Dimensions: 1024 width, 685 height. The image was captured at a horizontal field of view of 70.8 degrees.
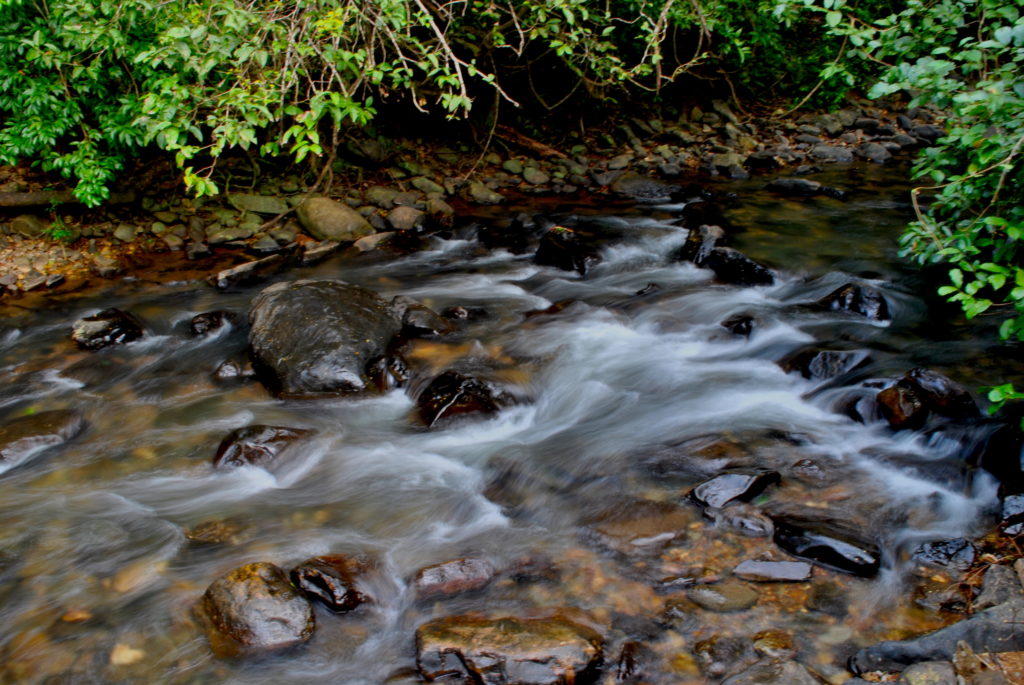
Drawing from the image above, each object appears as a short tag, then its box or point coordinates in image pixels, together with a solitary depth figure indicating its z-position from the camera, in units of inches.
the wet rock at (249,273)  299.4
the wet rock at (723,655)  114.3
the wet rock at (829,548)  133.6
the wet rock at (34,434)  189.0
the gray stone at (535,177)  423.5
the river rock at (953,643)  104.7
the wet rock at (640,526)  145.3
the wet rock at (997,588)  119.0
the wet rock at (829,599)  125.1
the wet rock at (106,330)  252.1
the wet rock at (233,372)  227.0
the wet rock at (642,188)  409.7
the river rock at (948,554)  133.6
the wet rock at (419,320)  245.1
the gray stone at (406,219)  358.0
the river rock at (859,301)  243.9
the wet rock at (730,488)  153.3
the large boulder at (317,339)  214.5
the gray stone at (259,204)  349.7
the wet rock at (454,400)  198.2
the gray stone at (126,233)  323.3
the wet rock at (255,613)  124.4
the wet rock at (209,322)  260.4
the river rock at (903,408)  176.9
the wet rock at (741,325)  242.1
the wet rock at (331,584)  133.5
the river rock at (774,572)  132.4
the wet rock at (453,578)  137.6
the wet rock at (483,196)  398.0
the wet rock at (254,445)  182.4
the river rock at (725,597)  127.0
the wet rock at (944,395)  175.6
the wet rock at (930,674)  98.9
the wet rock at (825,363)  209.6
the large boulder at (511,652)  112.3
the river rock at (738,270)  285.4
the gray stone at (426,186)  395.9
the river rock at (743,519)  144.6
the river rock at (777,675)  106.8
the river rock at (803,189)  388.2
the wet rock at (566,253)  312.3
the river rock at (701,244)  309.0
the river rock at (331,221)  340.5
